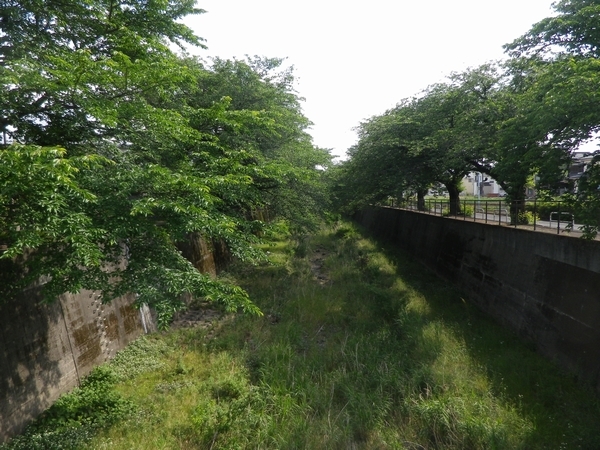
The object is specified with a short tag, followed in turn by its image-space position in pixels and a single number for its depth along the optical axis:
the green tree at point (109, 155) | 4.88
